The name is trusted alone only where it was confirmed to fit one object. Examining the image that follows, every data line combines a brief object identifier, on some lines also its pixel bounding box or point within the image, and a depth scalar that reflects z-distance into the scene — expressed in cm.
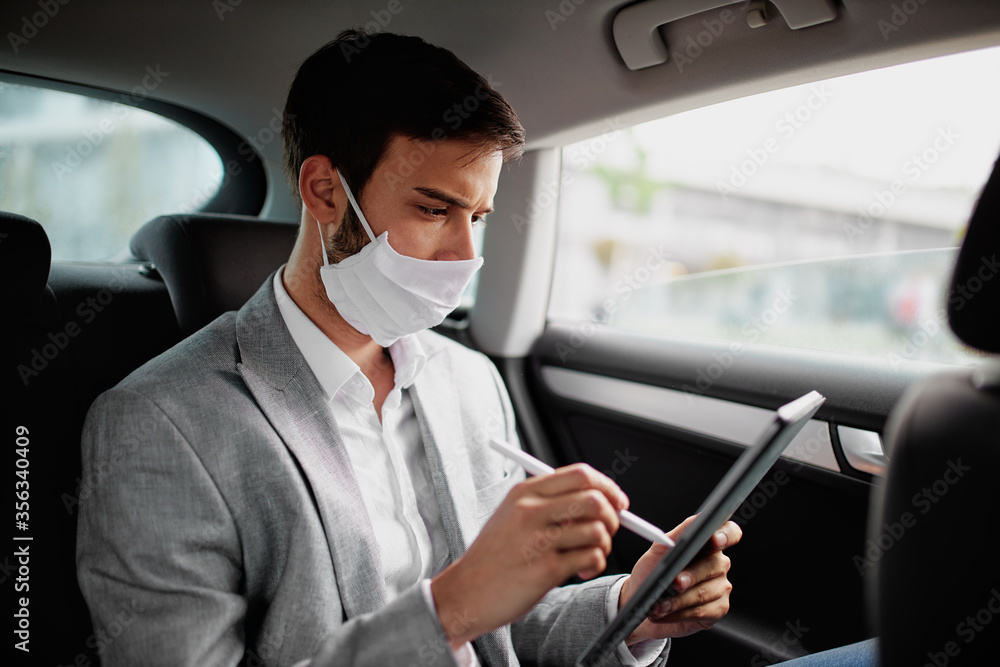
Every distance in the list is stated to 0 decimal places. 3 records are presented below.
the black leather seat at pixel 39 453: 104
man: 83
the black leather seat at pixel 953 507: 61
